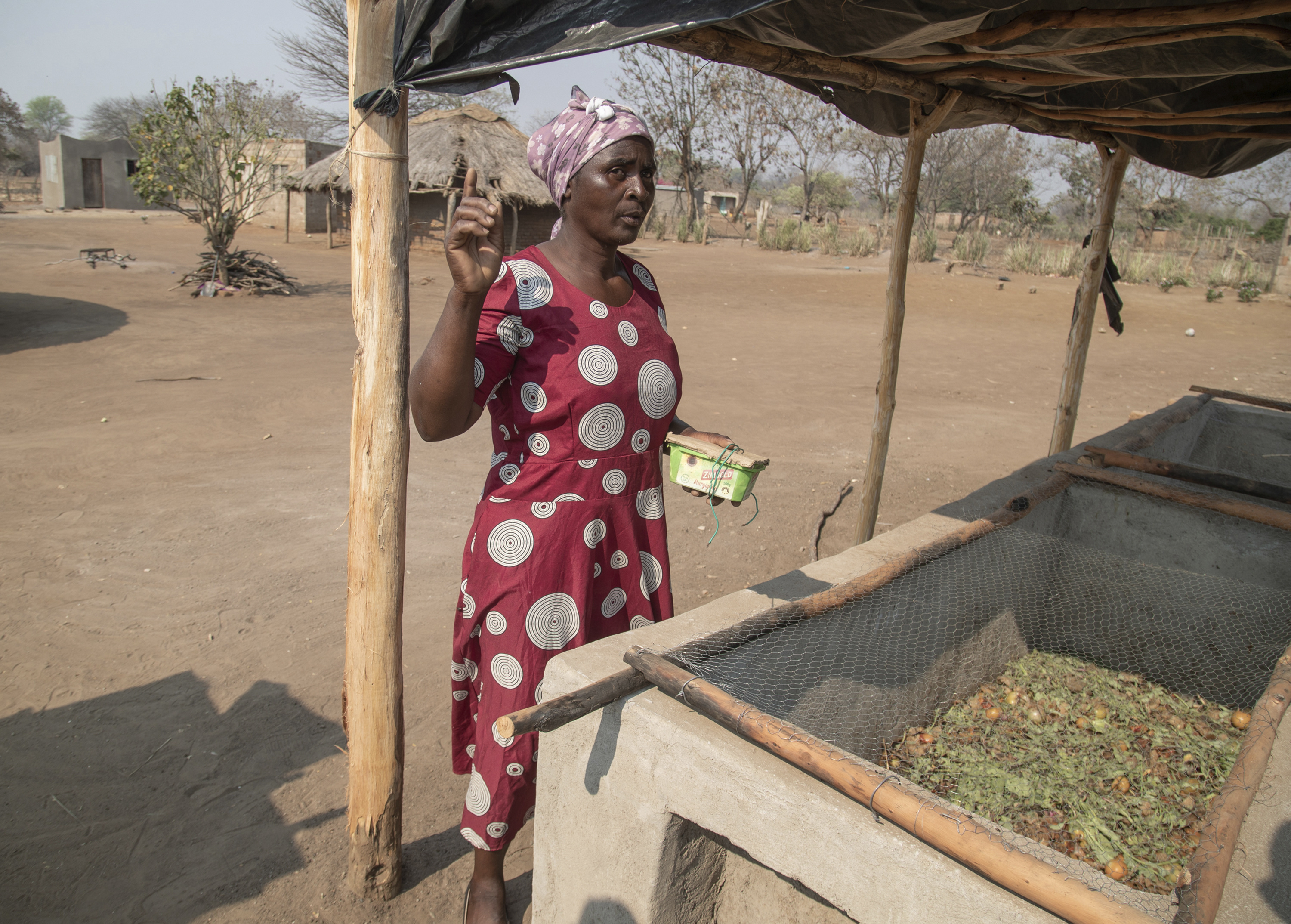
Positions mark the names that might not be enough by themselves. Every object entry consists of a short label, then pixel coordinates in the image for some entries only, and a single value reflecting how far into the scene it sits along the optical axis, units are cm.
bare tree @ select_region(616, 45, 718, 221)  2755
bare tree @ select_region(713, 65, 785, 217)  2831
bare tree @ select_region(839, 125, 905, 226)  2877
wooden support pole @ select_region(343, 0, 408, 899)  181
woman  175
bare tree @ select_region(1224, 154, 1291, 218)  3634
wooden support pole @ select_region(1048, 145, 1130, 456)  520
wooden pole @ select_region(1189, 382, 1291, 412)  529
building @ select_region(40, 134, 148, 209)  2716
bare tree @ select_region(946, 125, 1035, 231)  3047
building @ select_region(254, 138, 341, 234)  2216
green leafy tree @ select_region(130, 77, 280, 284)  1133
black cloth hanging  575
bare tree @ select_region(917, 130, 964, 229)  2859
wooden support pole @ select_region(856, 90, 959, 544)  406
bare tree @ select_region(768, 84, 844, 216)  2923
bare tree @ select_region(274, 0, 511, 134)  2925
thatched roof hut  1614
